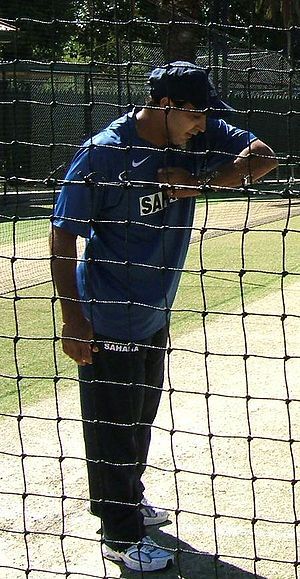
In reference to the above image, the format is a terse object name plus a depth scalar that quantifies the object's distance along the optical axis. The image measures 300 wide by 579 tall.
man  2.79
